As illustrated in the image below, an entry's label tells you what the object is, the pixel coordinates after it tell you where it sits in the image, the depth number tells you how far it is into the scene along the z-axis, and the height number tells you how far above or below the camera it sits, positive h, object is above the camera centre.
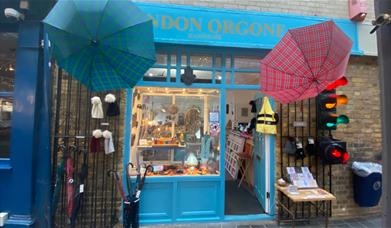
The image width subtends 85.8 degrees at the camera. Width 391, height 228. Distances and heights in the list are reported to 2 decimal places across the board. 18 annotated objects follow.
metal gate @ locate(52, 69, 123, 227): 3.64 -0.61
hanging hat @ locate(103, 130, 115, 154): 3.57 -0.41
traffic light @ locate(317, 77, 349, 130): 3.84 +0.24
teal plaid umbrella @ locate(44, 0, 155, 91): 2.13 +0.85
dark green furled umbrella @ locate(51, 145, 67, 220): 3.39 -1.07
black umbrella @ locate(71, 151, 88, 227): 3.37 -1.23
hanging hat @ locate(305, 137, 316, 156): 4.13 -0.49
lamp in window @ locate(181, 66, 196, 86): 4.04 +0.84
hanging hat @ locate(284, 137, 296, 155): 4.06 -0.49
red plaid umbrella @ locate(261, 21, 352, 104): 2.47 +0.78
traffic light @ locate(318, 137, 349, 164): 3.91 -0.56
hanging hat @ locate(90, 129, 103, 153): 3.50 -0.38
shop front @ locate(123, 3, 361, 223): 3.93 +0.30
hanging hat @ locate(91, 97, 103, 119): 3.43 +0.17
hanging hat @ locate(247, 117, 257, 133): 5.19 -0.09
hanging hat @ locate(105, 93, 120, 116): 3.60 +0.19
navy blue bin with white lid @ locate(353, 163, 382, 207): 4.12 -1.27
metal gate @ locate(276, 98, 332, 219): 4.23 -0.25
